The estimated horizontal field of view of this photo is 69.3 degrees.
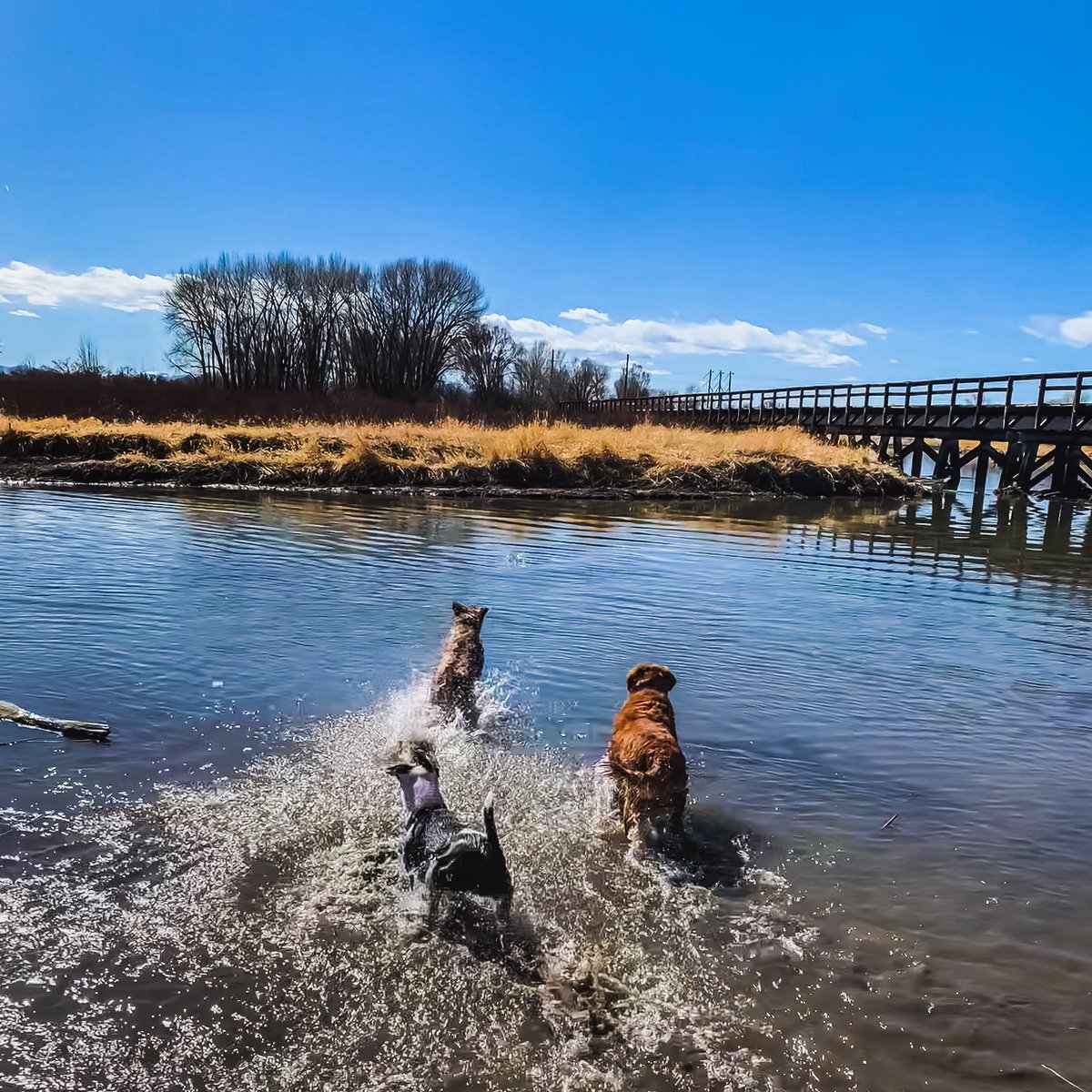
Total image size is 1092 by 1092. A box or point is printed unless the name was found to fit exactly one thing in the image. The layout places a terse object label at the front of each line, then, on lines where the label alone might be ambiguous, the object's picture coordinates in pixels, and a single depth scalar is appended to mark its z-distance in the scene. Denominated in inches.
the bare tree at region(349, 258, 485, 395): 2274.9
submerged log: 185.2
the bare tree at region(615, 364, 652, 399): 3243.1
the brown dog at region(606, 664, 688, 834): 155.5
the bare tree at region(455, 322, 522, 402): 2429.9
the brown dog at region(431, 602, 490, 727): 218.5
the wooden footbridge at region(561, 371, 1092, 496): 940.0
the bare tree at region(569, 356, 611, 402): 3112.7
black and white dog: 126.6
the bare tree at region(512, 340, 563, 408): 2615.7
